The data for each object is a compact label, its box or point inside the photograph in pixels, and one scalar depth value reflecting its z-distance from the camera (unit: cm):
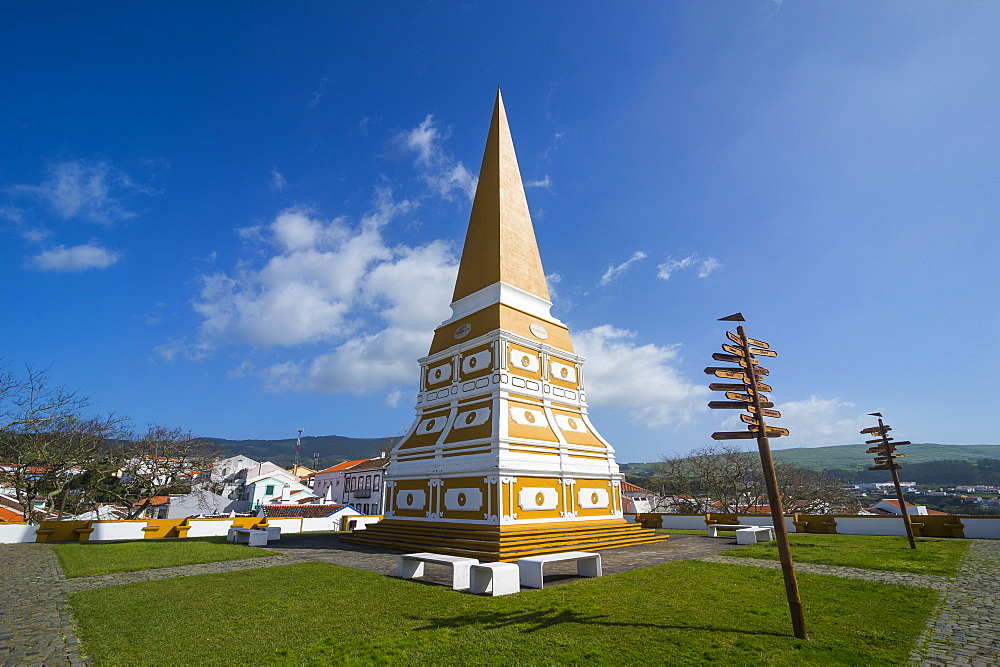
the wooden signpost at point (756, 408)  573
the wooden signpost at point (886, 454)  1401
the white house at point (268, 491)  4659
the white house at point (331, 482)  4997
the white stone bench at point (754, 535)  1559
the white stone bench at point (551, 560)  878
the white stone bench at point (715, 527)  1798
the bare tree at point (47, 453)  2122
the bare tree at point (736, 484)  3347
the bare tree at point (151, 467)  2683
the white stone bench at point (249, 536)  1603
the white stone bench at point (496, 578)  803
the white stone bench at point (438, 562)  875
